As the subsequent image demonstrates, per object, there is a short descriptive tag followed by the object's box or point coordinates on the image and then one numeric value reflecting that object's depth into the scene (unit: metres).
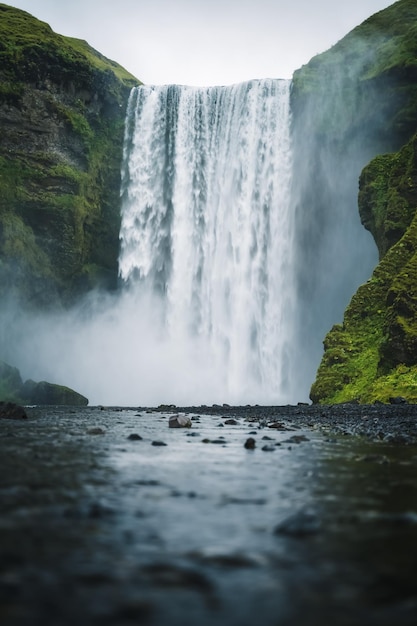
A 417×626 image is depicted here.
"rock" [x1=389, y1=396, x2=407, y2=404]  19.73
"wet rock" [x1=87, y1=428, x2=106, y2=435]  9.62
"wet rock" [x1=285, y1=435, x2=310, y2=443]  8.44
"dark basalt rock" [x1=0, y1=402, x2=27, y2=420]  14.41
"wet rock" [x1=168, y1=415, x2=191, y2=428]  12.47
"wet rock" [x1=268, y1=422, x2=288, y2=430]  11.84
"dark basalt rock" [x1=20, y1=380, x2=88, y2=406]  34.59
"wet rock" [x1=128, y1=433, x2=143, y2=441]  8.73
